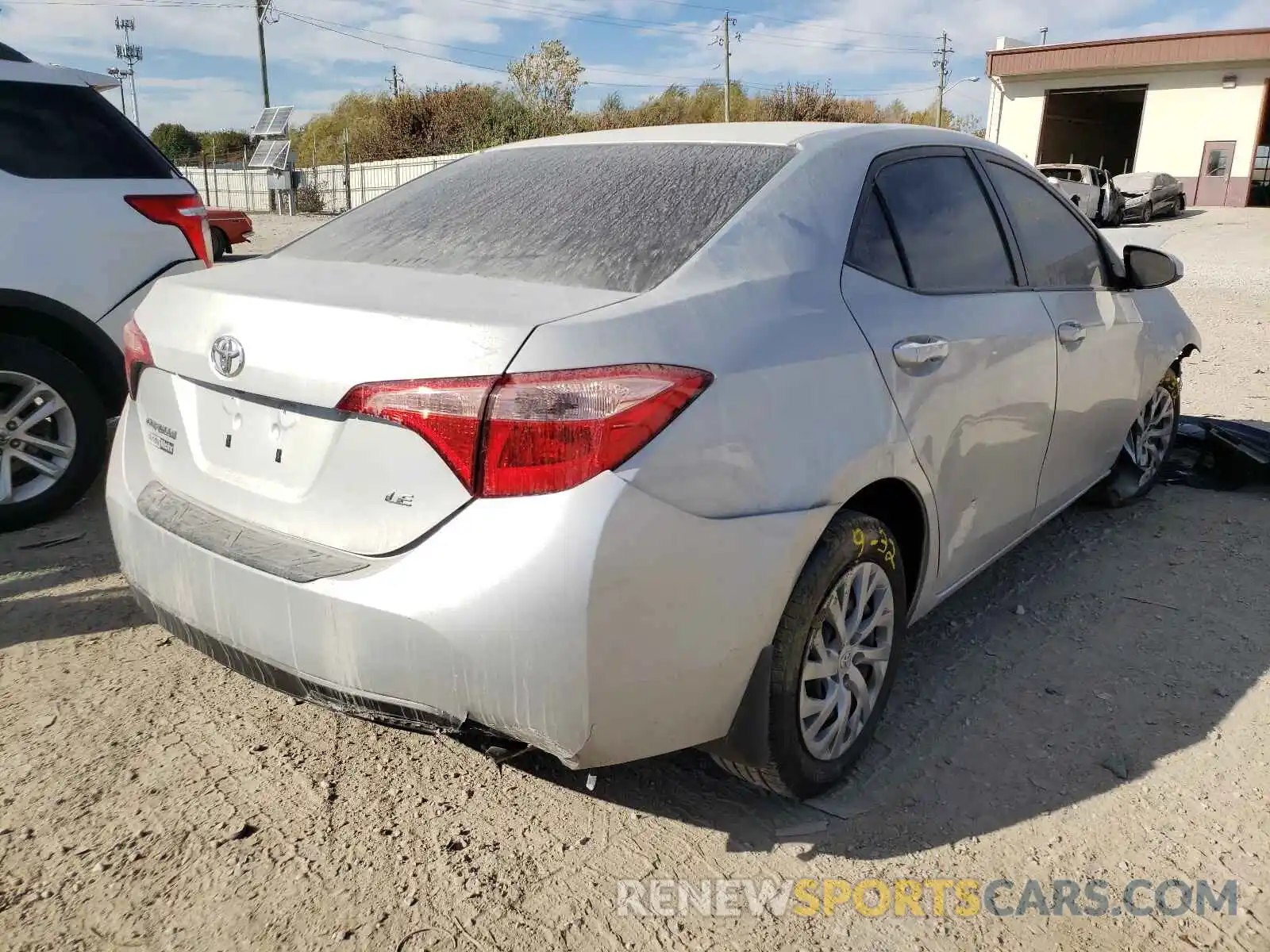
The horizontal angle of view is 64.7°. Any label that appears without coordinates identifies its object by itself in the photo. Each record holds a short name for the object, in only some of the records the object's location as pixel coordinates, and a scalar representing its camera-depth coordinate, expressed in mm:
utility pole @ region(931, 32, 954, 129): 66438
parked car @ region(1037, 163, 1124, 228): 23016
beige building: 29891
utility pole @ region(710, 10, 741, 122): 53469
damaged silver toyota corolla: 1873
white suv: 4176
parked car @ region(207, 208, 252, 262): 13266
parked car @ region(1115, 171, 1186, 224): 25297
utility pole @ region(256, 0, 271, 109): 43062
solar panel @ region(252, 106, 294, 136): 32500
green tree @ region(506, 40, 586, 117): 44219
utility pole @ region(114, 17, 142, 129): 70500
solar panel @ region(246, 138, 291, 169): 30766
